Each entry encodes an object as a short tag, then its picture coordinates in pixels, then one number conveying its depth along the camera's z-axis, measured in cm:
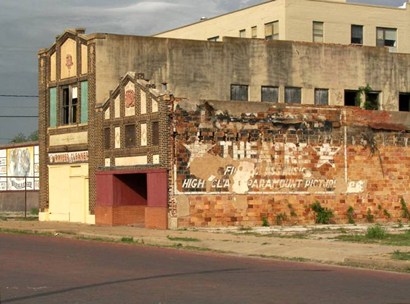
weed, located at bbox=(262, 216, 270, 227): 3619
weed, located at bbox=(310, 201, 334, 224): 3744
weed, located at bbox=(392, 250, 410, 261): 2077
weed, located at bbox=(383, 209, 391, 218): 3919
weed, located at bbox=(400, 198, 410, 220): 3962
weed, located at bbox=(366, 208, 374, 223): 3868
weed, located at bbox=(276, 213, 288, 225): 3666
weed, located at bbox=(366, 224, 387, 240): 2830
